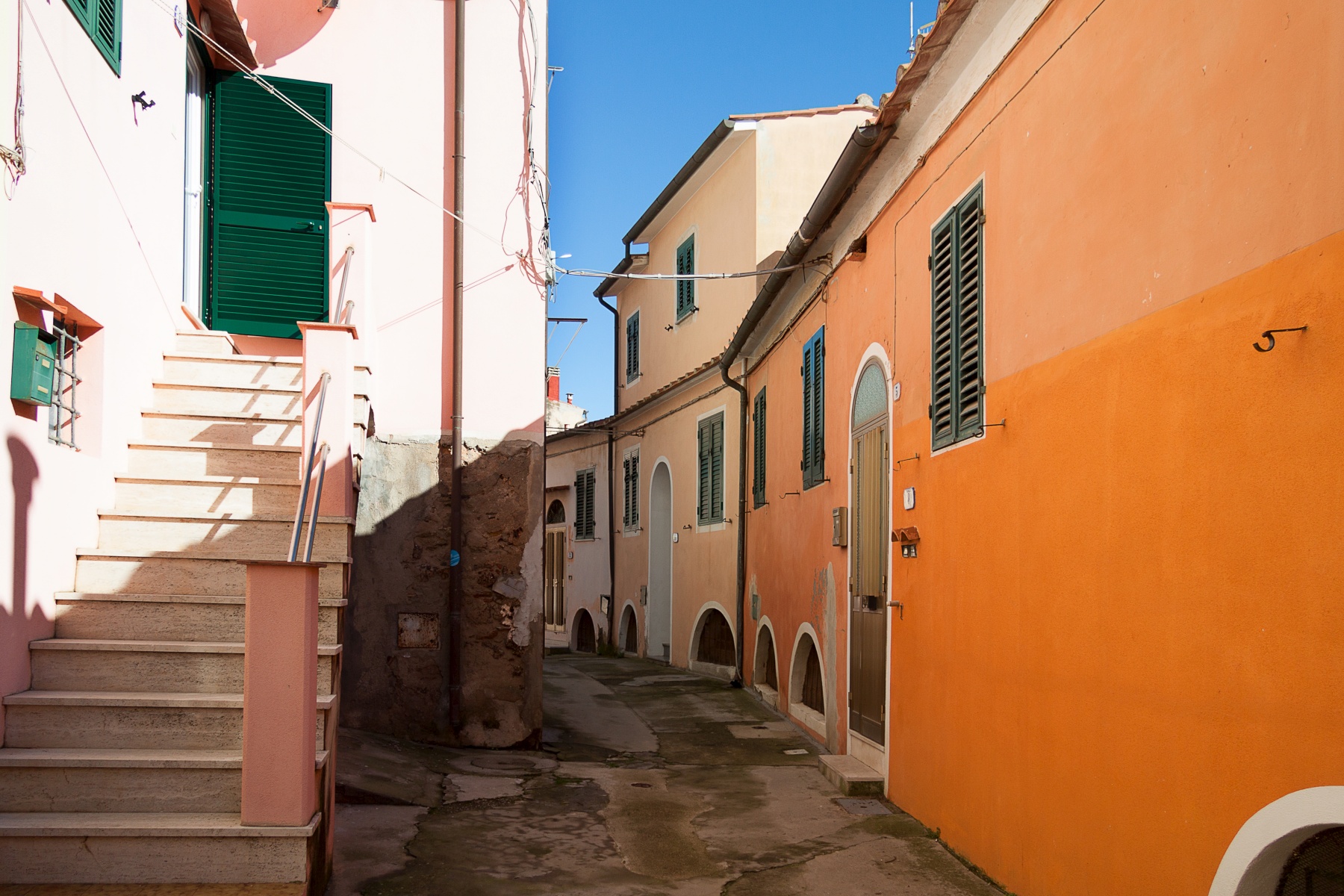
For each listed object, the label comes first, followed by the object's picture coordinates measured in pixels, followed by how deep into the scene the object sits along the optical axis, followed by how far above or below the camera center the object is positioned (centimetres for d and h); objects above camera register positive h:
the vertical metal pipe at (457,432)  801 +83
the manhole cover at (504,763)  759 -158
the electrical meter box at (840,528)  848 +12
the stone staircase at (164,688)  402 -64
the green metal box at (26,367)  433 +69
